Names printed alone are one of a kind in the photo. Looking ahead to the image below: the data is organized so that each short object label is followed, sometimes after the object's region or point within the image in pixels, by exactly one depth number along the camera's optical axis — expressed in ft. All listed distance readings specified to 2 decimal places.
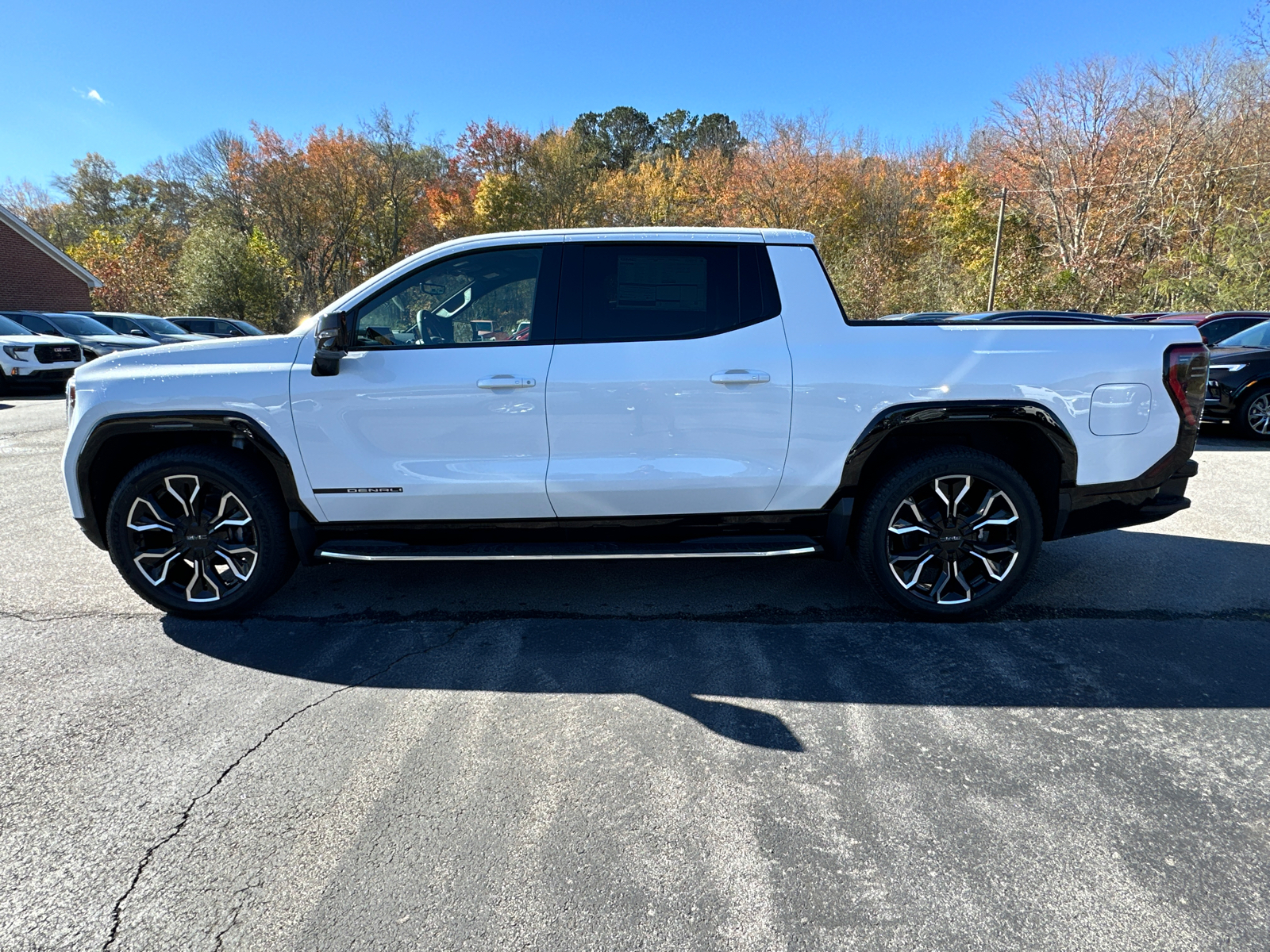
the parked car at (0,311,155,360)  55.72
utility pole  85.30
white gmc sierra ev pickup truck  11.12
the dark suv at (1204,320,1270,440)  29.66
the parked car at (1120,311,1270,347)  37.65
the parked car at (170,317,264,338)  76.59
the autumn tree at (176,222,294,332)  102.99
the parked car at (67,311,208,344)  65.00
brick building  92.99
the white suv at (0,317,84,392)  47.09
